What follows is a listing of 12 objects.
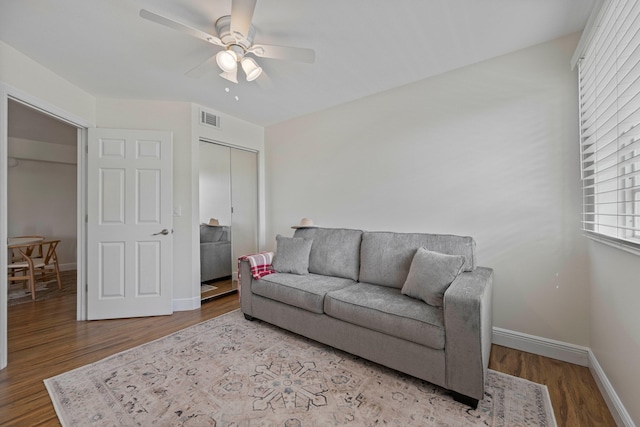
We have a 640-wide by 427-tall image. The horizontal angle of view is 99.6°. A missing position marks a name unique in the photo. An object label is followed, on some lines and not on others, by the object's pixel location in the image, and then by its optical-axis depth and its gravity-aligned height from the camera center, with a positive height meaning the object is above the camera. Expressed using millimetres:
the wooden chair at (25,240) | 3880 -384
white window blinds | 1320 +555
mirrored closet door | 3678 +17
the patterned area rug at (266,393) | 1521 -1146
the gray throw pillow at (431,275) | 1883 -452
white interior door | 2973 -102
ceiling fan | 1613 +1135
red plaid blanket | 2793 -531
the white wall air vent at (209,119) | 3407 +1230
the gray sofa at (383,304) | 1604 -673
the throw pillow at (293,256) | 2854 -454
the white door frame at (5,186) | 2039 +269
